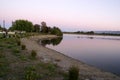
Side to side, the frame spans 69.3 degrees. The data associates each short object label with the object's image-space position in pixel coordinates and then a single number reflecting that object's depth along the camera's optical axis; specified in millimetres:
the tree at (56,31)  63935
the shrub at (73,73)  4242
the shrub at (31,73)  3972
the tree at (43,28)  63431
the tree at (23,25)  48206
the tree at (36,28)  61538
